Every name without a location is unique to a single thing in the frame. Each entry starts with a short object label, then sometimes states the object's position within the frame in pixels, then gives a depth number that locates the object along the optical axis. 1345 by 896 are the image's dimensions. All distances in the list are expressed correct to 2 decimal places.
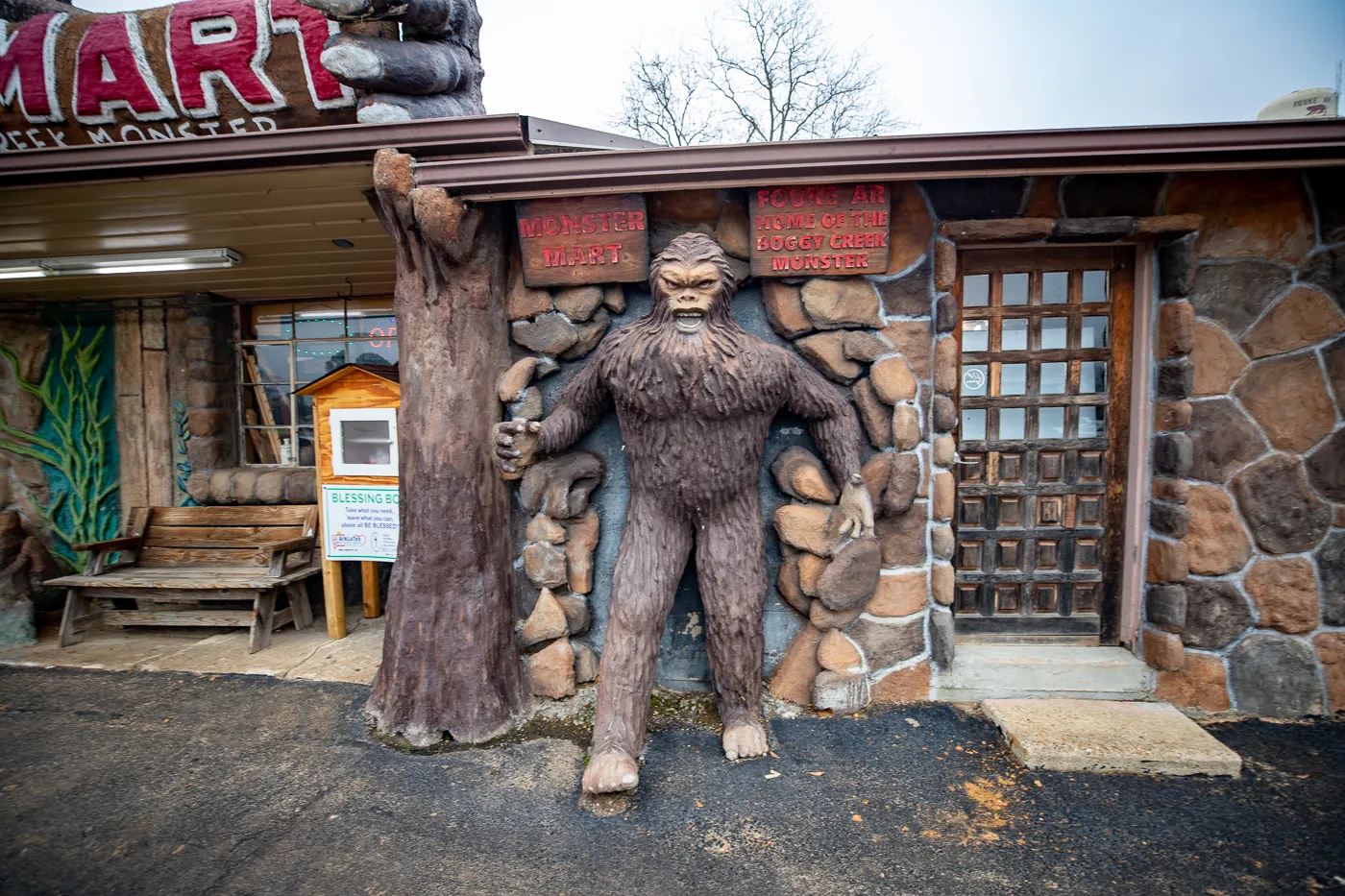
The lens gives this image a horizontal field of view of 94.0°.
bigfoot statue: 2.22
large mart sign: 2.85
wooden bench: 3.60
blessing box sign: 3.46
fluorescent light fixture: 3.44
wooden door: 2.78
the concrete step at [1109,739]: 2.21
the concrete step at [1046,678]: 2.68
